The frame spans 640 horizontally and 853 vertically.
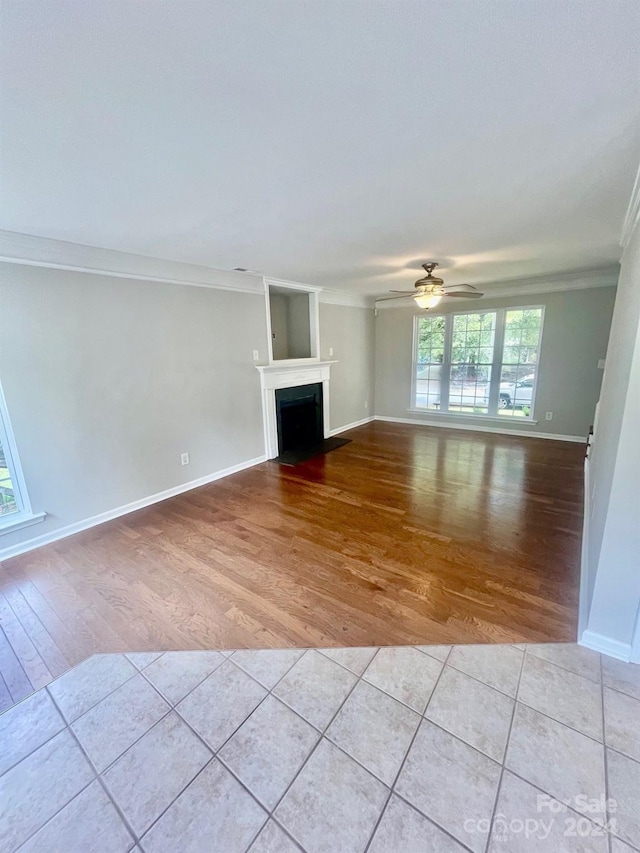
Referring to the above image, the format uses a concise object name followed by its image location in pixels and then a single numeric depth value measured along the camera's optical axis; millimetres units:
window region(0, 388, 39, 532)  2609
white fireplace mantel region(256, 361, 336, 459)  4586
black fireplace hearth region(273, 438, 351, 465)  4741
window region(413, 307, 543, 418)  5453
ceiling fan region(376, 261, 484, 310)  3771
